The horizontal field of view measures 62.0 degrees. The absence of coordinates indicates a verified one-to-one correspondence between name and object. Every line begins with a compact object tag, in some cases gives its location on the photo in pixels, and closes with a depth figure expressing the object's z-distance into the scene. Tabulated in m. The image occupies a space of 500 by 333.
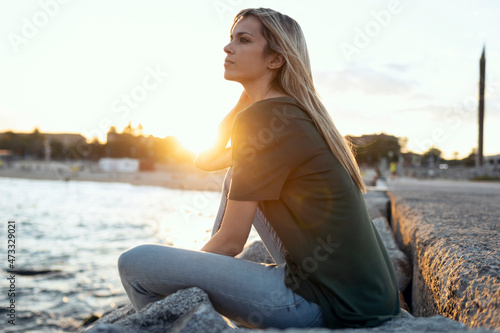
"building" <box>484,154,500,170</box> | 56.98
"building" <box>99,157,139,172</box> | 62.59
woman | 1.48
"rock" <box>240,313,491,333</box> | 1.32
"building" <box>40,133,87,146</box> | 142.06
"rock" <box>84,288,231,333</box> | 1.38
